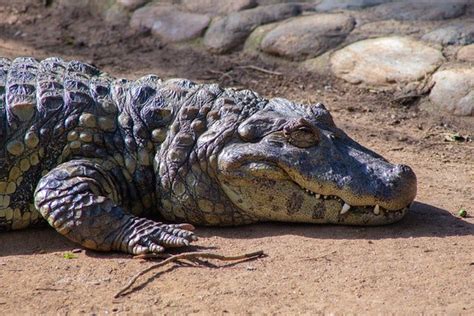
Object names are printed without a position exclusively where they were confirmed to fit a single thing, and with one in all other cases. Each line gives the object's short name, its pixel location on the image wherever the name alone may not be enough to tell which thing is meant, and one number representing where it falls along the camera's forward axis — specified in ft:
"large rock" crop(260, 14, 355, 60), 60.64
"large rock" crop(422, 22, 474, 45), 57.11
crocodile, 36.17
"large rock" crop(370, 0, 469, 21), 60.59
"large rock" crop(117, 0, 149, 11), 69.56
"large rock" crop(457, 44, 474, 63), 55.11
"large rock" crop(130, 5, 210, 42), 65.41
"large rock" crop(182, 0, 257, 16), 66.33
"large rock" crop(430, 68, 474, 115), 52.70
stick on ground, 33.12
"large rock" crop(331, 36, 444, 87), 55.72
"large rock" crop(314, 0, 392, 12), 64.13
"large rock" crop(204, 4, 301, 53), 63.72
